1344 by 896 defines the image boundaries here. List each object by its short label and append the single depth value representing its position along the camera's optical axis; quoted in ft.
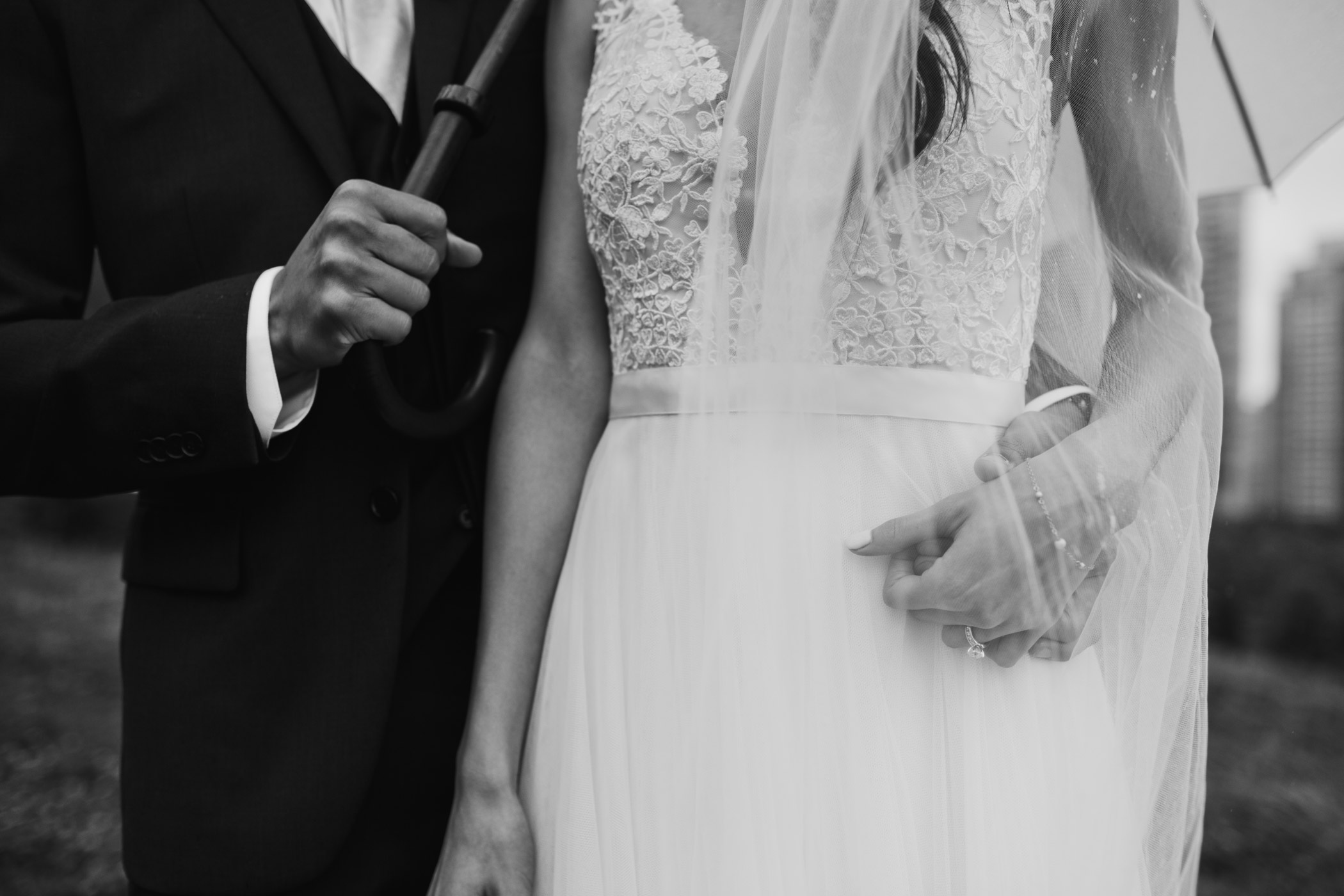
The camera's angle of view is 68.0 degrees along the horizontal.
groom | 4.35
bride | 3.62
